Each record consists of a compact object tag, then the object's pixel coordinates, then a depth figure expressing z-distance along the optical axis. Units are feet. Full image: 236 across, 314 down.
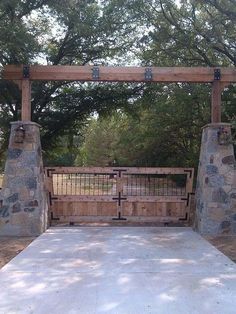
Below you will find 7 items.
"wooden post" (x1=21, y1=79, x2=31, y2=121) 26.63
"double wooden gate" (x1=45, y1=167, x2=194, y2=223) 29.58
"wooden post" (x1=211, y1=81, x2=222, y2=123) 27.17
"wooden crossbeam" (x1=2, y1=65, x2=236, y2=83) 26.89
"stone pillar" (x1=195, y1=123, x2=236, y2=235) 26.30
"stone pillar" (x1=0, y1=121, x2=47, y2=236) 25.86
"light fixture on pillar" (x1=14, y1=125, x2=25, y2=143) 26.20
